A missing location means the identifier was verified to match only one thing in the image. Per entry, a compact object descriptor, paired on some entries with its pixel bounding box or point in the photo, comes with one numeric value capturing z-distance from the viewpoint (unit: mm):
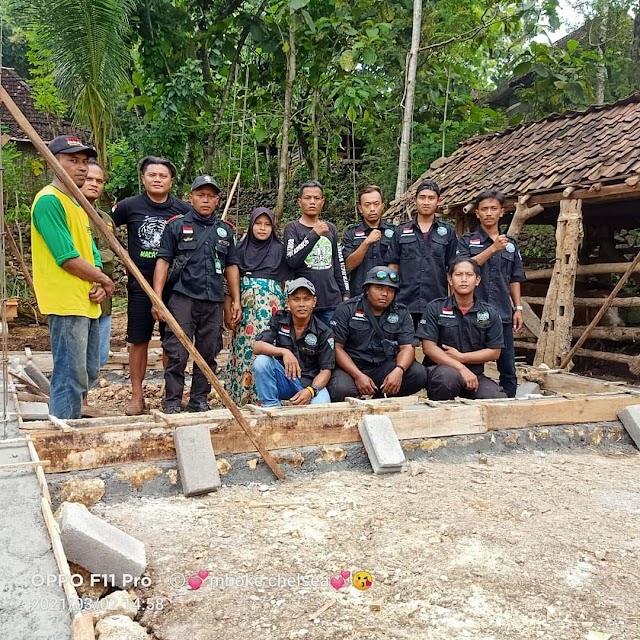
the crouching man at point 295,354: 4727
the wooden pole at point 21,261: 4628
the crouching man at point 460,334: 5102
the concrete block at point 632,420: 4820
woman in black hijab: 5195
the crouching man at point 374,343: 4980
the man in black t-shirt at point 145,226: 4859
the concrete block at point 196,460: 3543
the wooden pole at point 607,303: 6539
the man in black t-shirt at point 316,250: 5141
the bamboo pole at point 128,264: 2859
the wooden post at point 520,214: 8094
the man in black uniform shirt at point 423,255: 5543
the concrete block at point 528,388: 6727
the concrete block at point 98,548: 2504
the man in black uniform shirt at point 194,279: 4758
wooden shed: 7453
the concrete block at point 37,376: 5963
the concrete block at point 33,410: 4215
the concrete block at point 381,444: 3980
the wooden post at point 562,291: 7711
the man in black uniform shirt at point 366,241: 5473
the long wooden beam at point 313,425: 3543
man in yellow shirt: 3652
